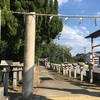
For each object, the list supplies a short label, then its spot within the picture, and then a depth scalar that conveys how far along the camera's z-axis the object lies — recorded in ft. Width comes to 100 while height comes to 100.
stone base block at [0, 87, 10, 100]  15.43
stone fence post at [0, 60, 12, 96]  17.54
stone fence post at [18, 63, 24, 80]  28.12
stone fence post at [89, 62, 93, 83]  31.87
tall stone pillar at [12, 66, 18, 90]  24.09
